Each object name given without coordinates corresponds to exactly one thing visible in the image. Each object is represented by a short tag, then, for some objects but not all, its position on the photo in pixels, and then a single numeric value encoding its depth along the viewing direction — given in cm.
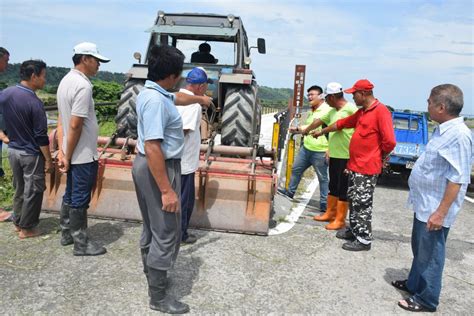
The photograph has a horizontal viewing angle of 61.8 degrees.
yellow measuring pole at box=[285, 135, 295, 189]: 636
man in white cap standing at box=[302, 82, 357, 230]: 478
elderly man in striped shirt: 274
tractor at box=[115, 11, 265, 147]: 614
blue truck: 826
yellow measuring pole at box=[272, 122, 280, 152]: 629
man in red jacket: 399
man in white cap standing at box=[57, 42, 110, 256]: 333
